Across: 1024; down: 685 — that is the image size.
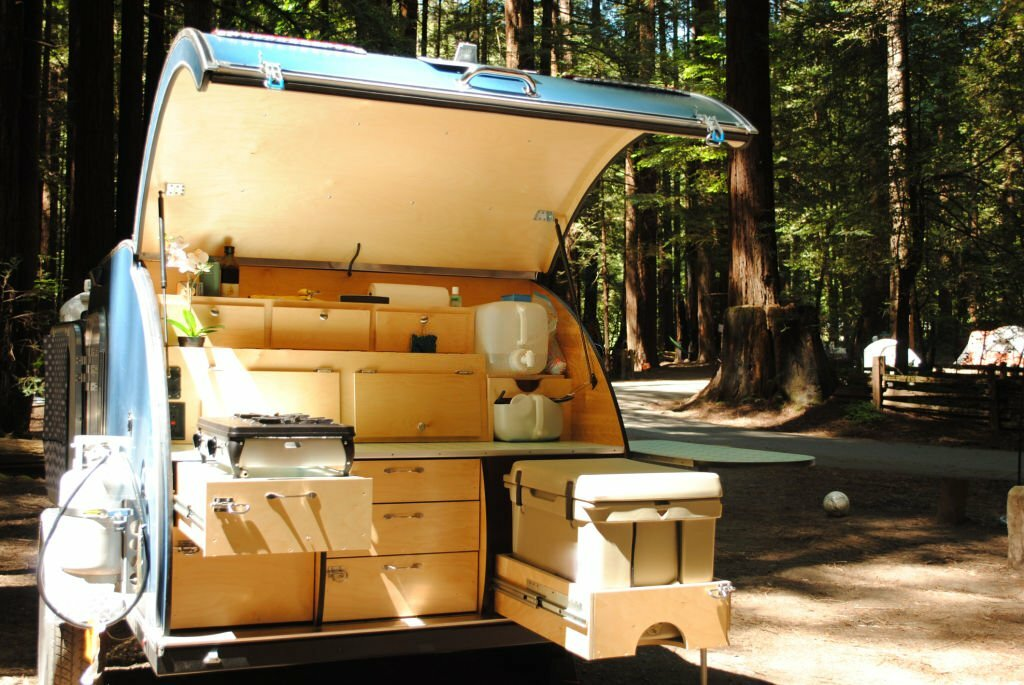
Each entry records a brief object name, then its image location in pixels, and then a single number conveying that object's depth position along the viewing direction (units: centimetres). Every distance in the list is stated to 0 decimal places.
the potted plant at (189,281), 468
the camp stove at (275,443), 364
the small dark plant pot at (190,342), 464
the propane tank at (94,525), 381
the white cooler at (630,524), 384
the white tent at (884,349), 2342
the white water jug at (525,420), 514
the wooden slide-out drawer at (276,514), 347
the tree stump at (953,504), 966
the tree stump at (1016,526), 772
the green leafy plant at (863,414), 1571
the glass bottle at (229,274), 516
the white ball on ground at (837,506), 1009
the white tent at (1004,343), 1341
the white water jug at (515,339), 535
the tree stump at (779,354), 1680
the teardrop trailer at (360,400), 379
